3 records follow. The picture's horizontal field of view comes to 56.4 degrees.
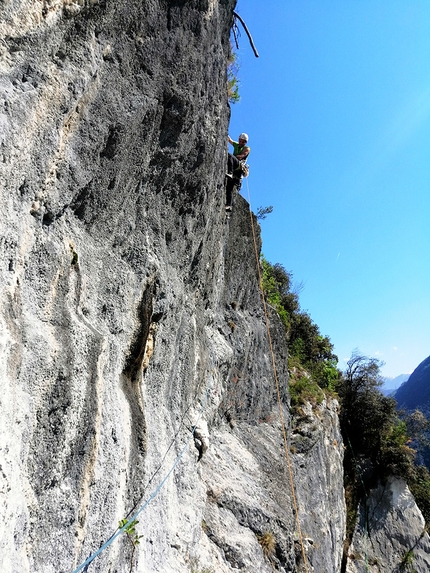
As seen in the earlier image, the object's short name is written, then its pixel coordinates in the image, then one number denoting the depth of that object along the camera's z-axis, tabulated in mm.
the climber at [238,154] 8562
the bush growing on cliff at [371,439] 18438
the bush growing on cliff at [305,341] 17422
